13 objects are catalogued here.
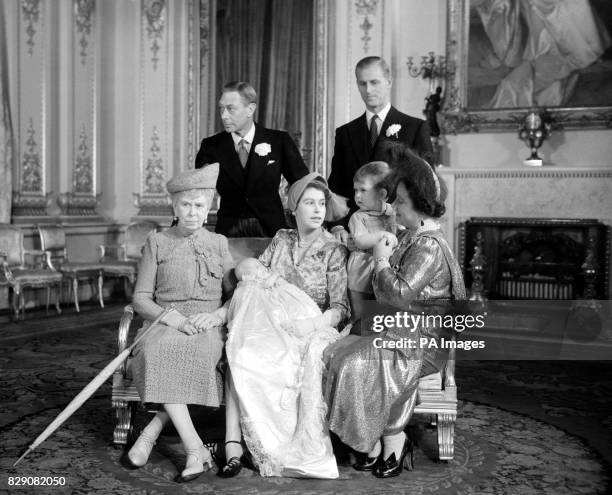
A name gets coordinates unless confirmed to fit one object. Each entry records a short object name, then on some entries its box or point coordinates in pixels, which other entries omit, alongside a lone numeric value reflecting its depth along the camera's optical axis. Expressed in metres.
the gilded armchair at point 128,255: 8.74
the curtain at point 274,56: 9.58
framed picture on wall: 8.50
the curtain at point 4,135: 8.28
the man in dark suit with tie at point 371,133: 3.95
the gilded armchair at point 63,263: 8.36
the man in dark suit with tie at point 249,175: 4.31
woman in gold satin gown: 3.15
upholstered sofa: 3.31
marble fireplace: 8.38
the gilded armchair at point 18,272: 7.59
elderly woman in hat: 3.23
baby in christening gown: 3.15
